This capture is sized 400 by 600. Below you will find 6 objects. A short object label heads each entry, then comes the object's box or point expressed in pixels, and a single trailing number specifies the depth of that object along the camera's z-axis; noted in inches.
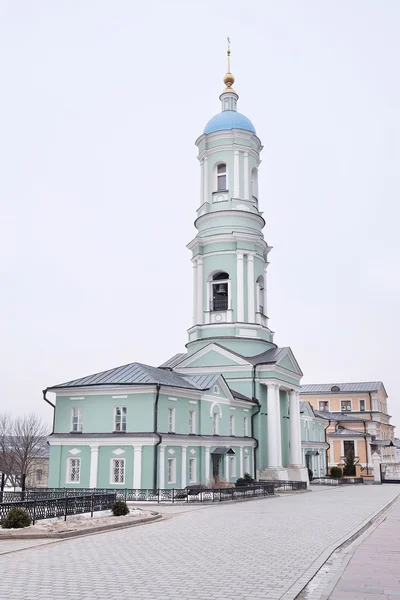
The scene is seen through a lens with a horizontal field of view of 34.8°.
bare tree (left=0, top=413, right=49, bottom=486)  1952.5
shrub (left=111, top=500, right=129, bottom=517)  728.3
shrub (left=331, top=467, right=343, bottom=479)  2238.4
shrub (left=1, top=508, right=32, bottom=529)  591.8
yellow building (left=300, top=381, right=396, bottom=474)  2783.0
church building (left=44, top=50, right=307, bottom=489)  1167.6
